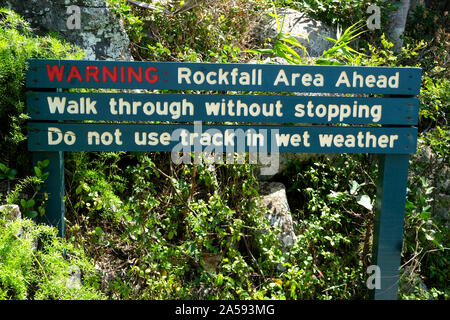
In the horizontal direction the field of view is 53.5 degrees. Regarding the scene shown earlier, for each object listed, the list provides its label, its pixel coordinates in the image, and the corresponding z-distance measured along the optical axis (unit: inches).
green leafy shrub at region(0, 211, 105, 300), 98.6
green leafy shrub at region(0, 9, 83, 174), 120.7
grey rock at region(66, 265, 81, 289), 114.6
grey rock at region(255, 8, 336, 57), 211.8
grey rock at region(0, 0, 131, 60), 149.7
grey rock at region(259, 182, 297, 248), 149.6
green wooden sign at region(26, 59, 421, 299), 119.2
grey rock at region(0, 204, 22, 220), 109.9
